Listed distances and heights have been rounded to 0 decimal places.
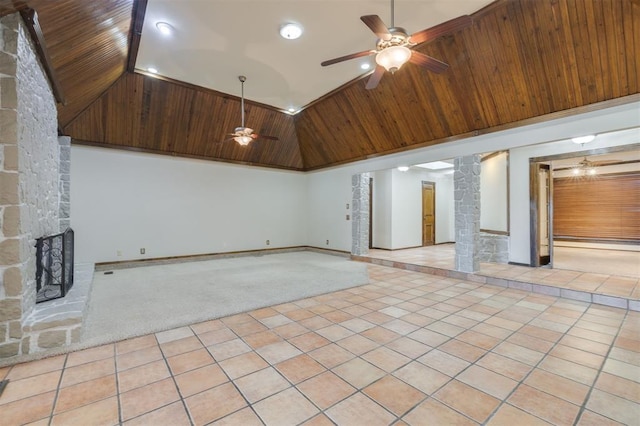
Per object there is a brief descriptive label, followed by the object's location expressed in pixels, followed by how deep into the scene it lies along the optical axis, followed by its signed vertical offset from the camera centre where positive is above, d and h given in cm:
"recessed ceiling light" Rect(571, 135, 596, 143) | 458 +123
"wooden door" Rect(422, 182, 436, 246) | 946 +4
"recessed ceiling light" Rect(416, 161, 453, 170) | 865 +154
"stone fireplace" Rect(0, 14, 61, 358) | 226 +28
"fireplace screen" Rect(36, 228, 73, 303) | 292 -58
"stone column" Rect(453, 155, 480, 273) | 520 -2
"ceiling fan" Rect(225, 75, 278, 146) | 517 +151
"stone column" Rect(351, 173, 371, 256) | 733 -1
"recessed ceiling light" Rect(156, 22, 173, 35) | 363 +249
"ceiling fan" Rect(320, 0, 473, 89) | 251 +168
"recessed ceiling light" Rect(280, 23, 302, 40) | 368 +248
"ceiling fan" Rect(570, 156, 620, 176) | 796 +140
